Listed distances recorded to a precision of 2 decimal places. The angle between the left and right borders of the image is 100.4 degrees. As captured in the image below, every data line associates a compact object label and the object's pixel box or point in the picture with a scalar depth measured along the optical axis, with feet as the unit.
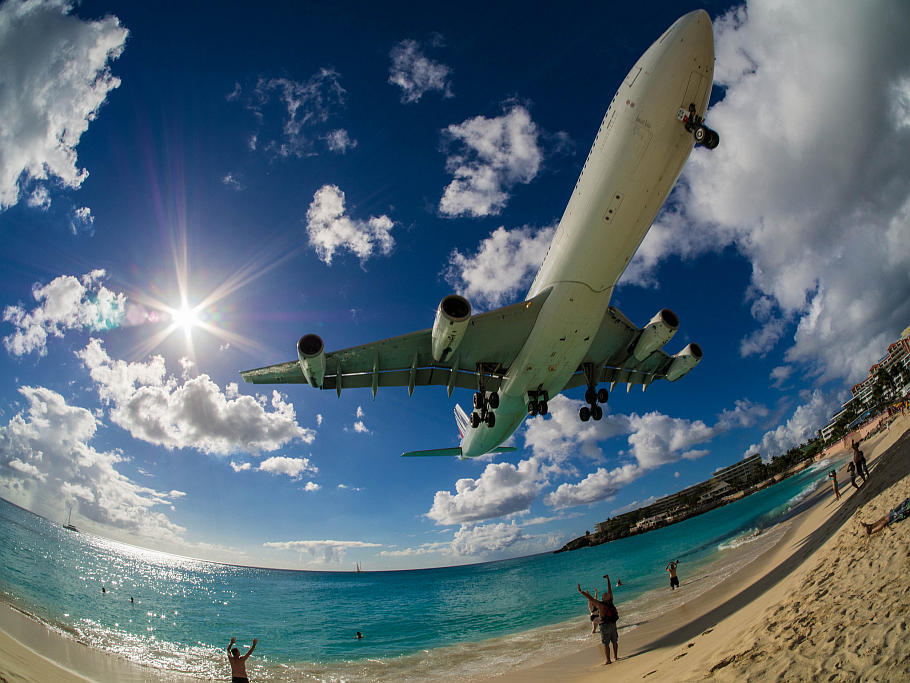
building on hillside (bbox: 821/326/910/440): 240.32
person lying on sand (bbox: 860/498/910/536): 21.22
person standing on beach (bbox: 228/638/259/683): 30.17
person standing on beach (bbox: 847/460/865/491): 57.54
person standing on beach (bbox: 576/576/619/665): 29.22
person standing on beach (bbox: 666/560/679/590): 59.51
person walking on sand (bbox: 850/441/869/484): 54.60
